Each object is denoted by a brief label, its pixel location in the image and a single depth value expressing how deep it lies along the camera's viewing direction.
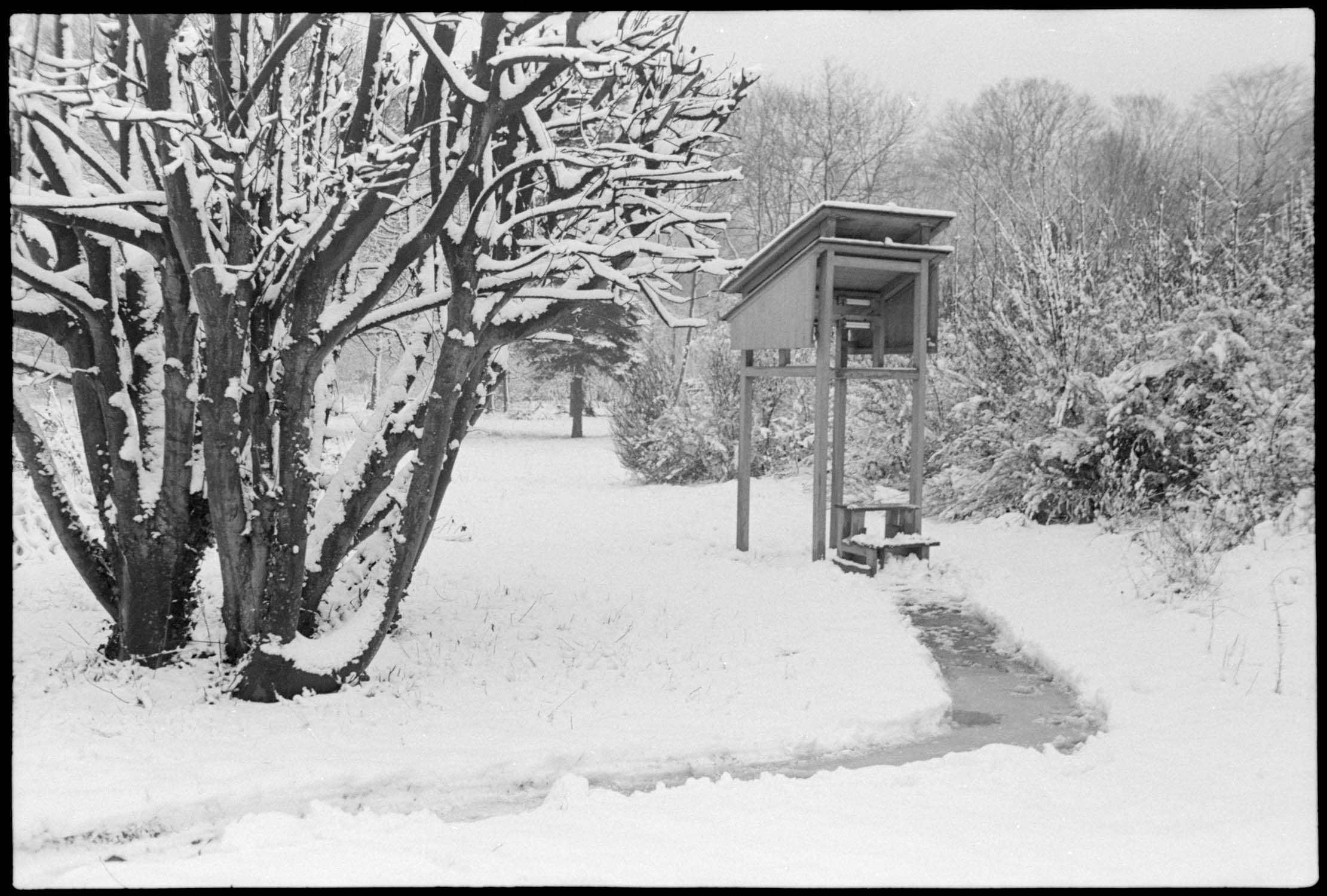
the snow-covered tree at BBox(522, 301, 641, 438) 22.97
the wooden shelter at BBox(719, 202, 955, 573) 8.63
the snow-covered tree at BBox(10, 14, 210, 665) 5.12
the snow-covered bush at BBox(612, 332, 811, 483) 17.08
